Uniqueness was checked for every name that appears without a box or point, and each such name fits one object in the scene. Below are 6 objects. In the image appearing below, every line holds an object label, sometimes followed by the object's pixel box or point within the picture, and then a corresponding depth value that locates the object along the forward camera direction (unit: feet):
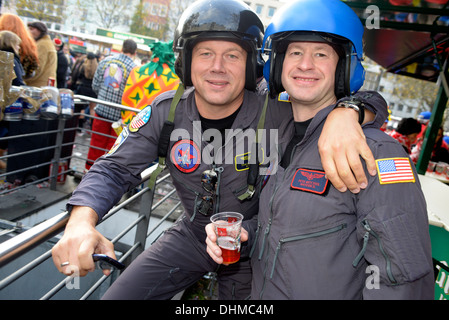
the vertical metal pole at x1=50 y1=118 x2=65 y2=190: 15.58
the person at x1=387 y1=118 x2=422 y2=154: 22.18
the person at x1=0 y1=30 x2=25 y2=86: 14.49
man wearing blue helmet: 4.08
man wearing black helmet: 6.81
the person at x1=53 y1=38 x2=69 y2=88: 25.23
